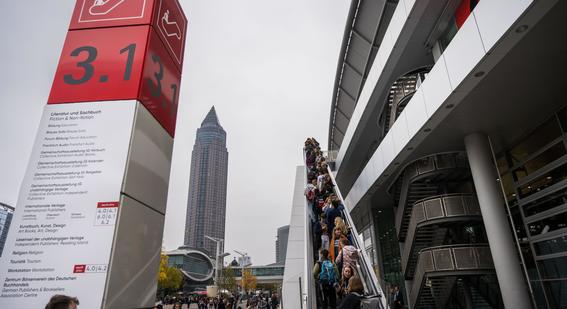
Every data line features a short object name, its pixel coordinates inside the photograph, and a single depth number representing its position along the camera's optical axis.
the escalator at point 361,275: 5.25
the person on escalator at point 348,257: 6.81
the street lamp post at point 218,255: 53.51
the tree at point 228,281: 67.63
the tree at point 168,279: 58.41
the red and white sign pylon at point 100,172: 3.11
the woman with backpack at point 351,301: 4.36
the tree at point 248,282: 73.03
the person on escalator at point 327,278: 7.35
